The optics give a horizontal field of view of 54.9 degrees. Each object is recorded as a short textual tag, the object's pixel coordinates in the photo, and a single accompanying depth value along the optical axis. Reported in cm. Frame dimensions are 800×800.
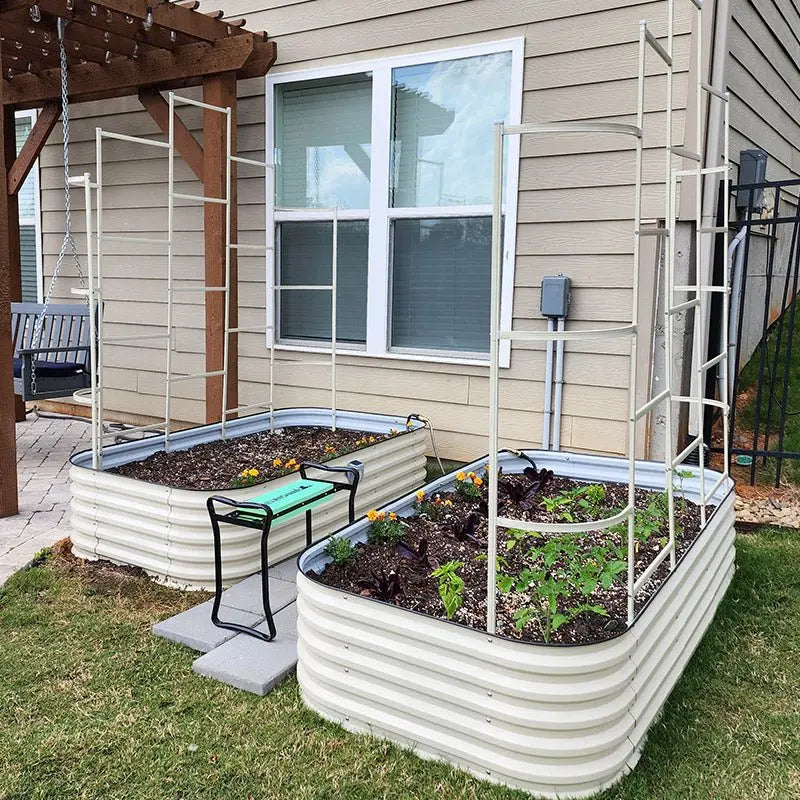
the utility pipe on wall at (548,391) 452
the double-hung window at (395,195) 471
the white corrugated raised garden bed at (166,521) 326
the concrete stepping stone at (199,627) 280
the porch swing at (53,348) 486
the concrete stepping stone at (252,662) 253
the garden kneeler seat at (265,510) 279
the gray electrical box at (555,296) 436
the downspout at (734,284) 453
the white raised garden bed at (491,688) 198
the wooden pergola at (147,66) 418
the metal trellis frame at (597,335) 194
